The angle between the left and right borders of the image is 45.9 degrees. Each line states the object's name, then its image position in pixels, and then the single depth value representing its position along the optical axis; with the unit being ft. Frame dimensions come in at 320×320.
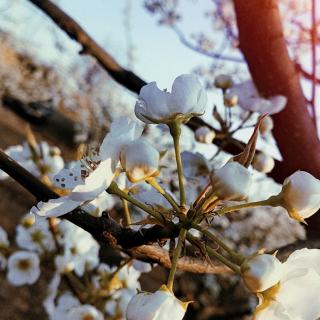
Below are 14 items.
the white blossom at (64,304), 0.92
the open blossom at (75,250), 0.93
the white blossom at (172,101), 0.42
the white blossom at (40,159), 0.87
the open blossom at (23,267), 1.06
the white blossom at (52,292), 1.02
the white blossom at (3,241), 1.01
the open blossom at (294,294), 0.37
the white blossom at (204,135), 0.81
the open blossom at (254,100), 0.85
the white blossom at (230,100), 0.90
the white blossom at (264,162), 0.75
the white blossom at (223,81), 0.93
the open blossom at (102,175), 0.35
